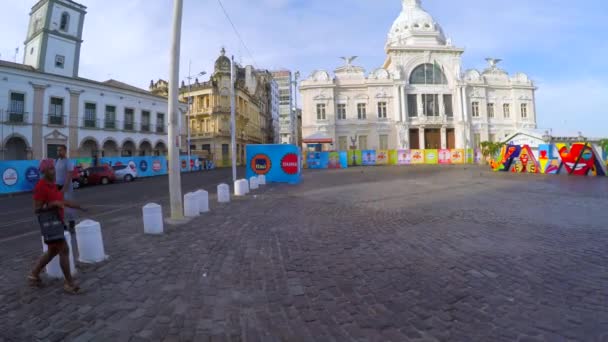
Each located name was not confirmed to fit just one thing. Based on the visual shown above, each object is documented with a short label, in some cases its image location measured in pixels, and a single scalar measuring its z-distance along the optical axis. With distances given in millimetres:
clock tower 28953
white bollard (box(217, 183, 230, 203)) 9696
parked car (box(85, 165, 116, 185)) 20781
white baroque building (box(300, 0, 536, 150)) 41500
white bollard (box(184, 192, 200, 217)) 7504
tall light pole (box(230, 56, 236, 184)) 12835
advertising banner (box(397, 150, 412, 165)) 37781
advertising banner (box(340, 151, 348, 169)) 34634
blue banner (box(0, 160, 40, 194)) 16891
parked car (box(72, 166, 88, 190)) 19406
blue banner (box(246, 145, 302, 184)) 15891
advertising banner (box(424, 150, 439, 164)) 37562
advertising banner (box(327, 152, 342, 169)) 34375
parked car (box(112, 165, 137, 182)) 22922
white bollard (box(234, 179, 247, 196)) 11375
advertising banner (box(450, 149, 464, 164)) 37312
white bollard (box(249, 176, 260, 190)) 13034
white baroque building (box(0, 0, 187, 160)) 24264
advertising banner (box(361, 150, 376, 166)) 37312
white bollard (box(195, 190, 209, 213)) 8045
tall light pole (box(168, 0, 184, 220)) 6914
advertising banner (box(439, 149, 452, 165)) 37406
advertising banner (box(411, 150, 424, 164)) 37500
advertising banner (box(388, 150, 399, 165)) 37875
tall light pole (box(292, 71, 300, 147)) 31467
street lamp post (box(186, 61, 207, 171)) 35706
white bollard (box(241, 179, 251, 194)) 11636
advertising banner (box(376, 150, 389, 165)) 37703
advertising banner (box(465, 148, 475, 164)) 37469
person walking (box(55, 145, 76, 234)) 6016
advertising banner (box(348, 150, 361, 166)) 37125
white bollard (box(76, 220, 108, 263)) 4180
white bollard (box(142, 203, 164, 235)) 5785
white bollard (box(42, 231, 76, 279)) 3748
